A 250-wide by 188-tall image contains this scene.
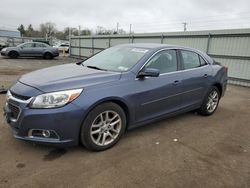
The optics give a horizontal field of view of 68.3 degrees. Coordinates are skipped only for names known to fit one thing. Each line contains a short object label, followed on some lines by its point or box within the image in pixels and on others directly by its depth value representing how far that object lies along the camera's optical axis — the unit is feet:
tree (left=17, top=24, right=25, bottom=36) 200.29
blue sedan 7.47
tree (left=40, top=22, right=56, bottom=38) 186.85
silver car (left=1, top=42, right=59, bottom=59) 47.23
